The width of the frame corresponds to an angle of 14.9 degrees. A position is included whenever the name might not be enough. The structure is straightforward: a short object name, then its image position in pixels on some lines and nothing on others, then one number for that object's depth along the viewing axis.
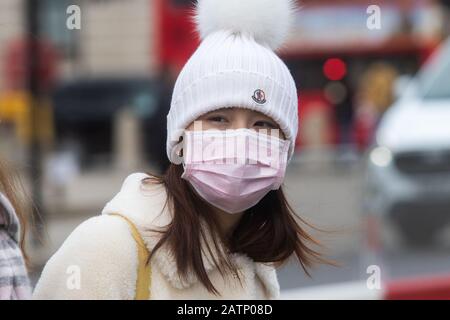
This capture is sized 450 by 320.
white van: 17.20
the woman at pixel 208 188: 3.32
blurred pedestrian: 3.47
